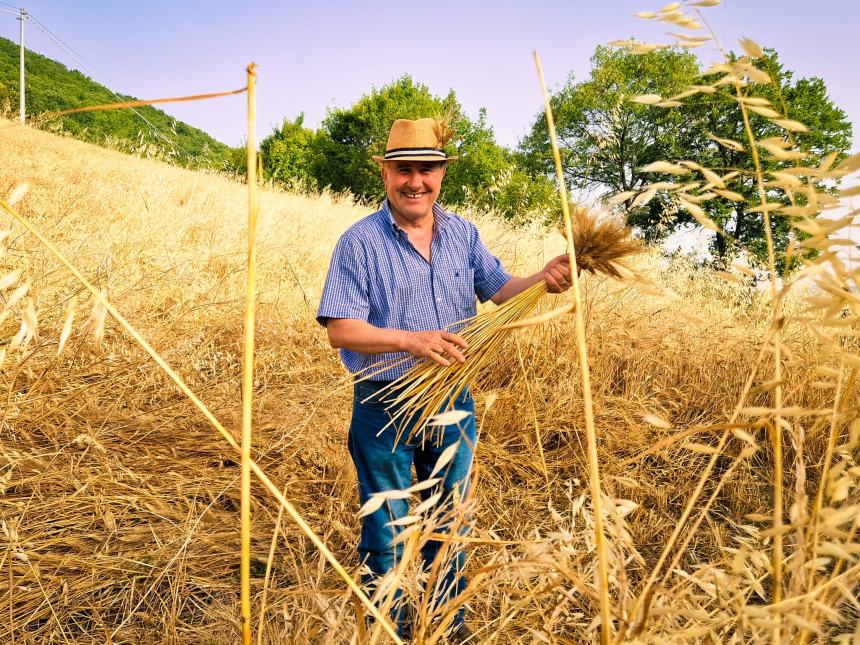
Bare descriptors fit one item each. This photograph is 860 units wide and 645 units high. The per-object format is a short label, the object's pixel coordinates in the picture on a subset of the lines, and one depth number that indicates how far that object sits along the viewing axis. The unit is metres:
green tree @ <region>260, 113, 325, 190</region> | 25.17
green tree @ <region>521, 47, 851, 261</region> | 18.42
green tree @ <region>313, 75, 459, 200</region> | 23.34
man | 1.91
